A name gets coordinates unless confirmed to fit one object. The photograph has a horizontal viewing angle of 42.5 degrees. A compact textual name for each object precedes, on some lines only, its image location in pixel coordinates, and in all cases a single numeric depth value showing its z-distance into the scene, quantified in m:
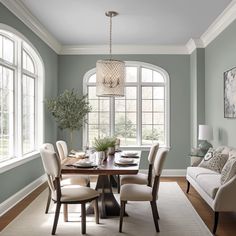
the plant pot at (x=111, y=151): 4.60
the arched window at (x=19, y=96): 4.52
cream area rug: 3.46
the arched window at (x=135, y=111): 7.08
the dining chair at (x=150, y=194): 3.51
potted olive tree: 6.09
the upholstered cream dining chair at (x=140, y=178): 4.25
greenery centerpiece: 4.02
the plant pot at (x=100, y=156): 3.88
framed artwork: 4.64
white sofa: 3.47
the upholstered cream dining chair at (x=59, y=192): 3.26
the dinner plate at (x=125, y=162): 3.69
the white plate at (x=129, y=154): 4.42
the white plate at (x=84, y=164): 3.48
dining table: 3.37
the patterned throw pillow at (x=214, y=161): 4.58
